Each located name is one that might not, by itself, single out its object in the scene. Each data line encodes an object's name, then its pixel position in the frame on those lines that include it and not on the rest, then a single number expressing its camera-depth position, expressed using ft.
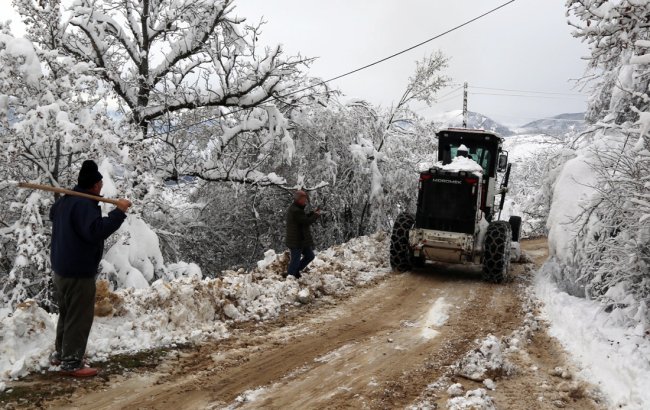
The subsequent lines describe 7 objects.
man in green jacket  29.17
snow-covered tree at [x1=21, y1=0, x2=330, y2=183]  42.22
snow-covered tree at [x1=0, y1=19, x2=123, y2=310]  25.43
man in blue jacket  14.61
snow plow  33.35
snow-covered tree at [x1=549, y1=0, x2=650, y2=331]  18.31
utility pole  92.58
